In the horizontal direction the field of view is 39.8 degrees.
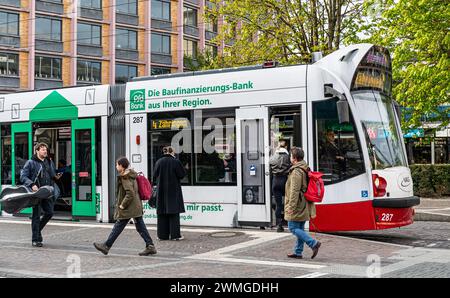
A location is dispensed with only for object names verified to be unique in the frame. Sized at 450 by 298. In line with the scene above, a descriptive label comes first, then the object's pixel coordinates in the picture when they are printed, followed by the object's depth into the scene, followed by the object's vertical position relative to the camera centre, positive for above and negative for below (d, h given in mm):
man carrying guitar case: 10812 -67
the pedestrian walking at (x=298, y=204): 8961 -462
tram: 10758 +767
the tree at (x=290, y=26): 23156 +5522
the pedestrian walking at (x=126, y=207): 9430 -500
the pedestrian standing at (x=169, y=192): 11133 -335
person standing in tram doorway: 11445 +21
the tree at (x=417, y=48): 17594 +3631
